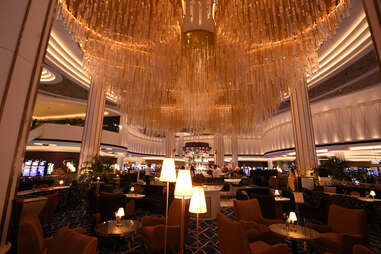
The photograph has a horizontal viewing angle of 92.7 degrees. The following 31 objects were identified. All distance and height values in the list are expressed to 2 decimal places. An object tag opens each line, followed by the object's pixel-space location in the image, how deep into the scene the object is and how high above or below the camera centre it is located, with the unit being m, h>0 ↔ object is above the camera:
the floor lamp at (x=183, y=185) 2.05 -0.22
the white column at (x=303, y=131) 6.76 +1.39
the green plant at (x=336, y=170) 5.95 -0.06
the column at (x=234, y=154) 17.74 +1.19
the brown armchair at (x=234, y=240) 1.91 -0.81
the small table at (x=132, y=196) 5.07 -0.86
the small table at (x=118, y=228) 2.53 -0.94
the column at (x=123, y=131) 15.51 +2.86
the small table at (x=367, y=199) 4.27 -0.72
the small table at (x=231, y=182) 8.84 -0.78
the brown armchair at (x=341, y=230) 2.39 -0.91
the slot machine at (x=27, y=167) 12.12 -0.31
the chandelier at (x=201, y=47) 2.34 +1.76
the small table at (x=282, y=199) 4.69 -0.82
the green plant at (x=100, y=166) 5.88 -0.07
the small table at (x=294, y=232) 2.37 -0.89
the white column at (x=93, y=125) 6.83 +1.53
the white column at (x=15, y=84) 1.06 +0.48
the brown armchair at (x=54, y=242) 1.54 -0.72
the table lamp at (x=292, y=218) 2.67 -0.73
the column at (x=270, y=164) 22.25 +0.35
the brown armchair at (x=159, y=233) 2.70 -1.03
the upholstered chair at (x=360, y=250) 1.80 -0.80
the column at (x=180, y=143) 22.78 +2.77
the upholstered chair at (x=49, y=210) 3.77 -0.97
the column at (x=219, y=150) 16.58 +1.43
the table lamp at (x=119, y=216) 2.84 -0.79
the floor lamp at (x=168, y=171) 2.31 -0.07
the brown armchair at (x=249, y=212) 3.35 -0.84
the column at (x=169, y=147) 13.84 +1.38
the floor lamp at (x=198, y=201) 2.38 -0.46
